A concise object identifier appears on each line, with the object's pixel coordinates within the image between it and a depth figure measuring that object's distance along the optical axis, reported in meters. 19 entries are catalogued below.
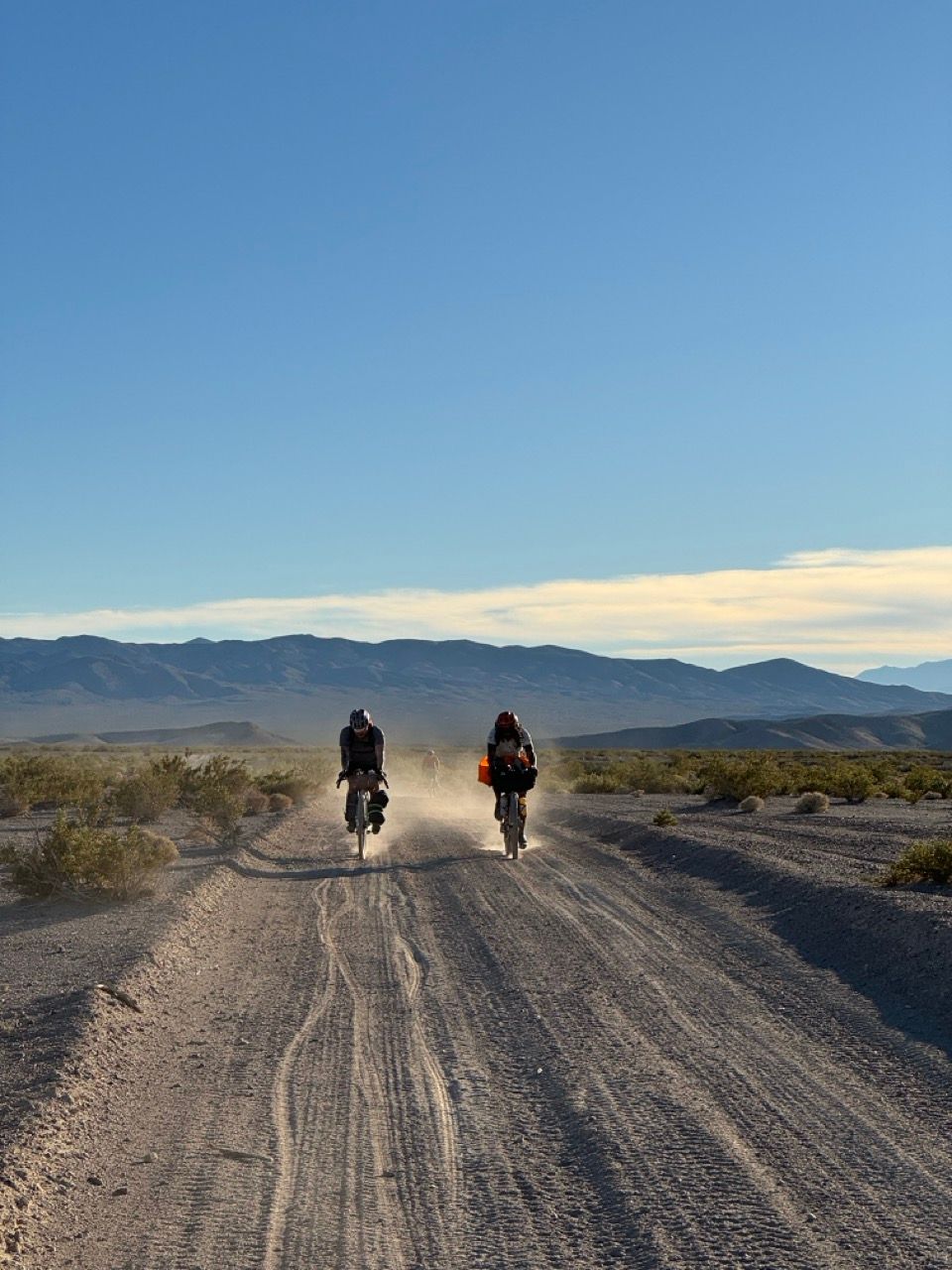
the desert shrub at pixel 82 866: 15.78
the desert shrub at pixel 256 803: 32.06
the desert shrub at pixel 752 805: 32.59
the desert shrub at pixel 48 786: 29.20
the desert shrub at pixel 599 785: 45.25
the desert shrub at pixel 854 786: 36.66
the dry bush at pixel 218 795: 23.77
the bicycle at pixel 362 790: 20.80
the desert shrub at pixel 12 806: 28.94
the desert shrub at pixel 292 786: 35.75
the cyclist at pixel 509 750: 21.22
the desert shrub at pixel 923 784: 36.42
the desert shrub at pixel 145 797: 27.55
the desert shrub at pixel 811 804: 31.80
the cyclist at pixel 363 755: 20.50
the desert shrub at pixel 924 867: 15.23
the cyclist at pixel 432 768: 44.41
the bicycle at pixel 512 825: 20.88
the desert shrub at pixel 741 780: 36.28
